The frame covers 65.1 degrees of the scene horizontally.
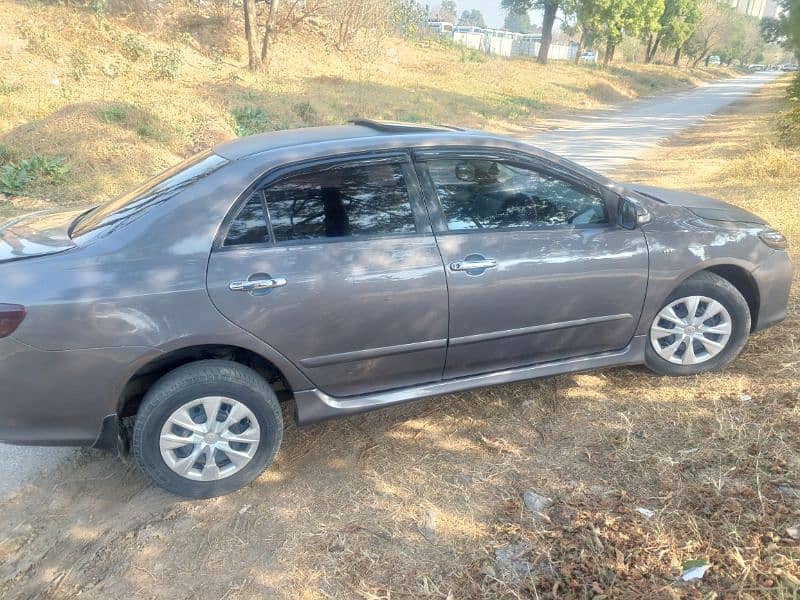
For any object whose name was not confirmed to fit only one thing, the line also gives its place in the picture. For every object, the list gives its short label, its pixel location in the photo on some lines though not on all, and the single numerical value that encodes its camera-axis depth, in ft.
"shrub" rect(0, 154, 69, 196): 28.07
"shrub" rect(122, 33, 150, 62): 50.52
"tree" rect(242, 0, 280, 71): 62.03
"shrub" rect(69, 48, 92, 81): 44.32
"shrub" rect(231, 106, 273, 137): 42.69
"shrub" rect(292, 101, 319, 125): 50.39
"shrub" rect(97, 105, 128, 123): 34.22
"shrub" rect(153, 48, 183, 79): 49.26
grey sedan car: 9.02
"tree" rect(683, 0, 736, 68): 217.15
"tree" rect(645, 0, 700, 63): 155.22
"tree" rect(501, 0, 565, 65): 122.83
